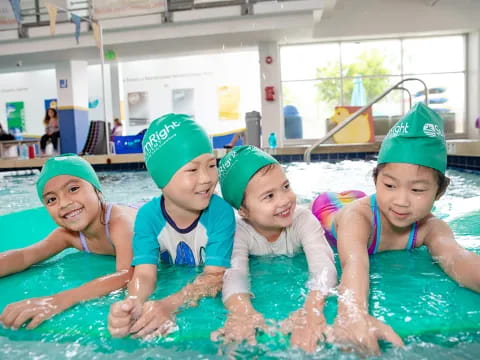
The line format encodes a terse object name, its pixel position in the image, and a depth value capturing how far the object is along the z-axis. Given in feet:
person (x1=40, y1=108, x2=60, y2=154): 49.21
